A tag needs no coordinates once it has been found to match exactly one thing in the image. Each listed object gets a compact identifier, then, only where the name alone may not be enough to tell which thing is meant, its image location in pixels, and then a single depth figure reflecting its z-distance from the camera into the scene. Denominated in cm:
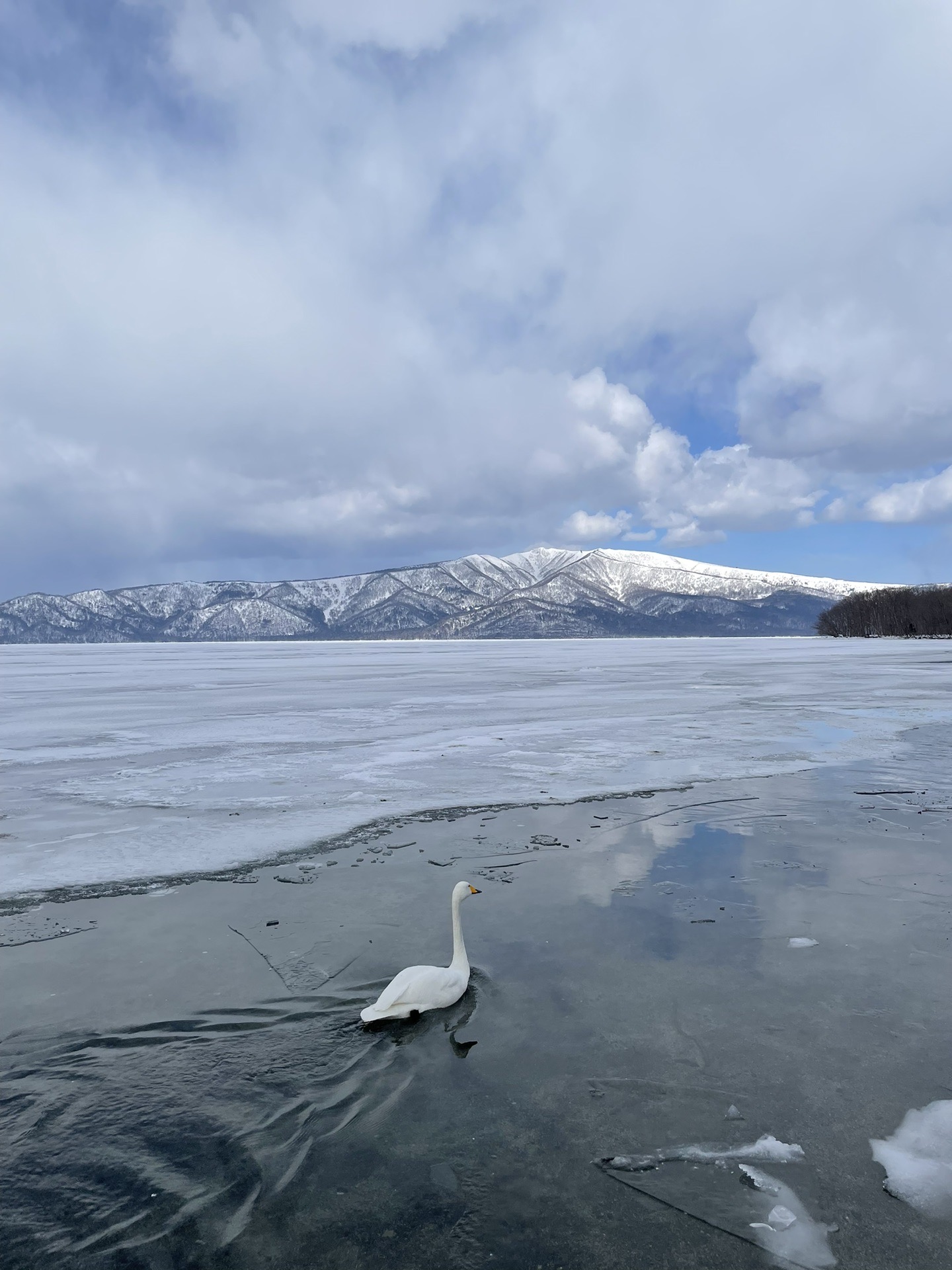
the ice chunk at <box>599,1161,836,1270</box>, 397
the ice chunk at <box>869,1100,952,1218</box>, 433
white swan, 622
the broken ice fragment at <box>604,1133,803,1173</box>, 457
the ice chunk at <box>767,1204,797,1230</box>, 415
